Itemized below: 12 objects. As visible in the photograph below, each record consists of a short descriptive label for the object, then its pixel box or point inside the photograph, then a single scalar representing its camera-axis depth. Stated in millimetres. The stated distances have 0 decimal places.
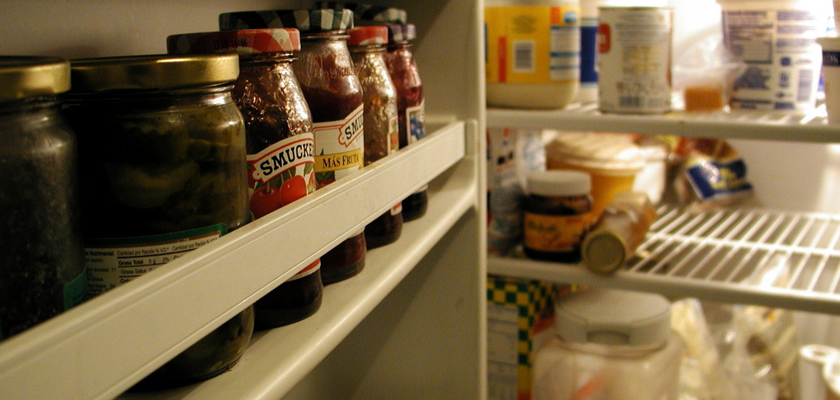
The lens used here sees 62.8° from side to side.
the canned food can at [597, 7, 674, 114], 1076
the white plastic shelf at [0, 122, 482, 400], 256
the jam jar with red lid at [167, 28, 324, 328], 462
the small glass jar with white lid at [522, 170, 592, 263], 1175
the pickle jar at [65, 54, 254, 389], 361
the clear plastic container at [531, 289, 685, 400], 1153
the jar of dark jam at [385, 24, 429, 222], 732
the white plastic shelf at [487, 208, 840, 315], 1064
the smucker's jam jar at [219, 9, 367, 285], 562
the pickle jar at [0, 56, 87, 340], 287
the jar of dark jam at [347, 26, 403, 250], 656
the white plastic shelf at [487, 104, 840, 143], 970
